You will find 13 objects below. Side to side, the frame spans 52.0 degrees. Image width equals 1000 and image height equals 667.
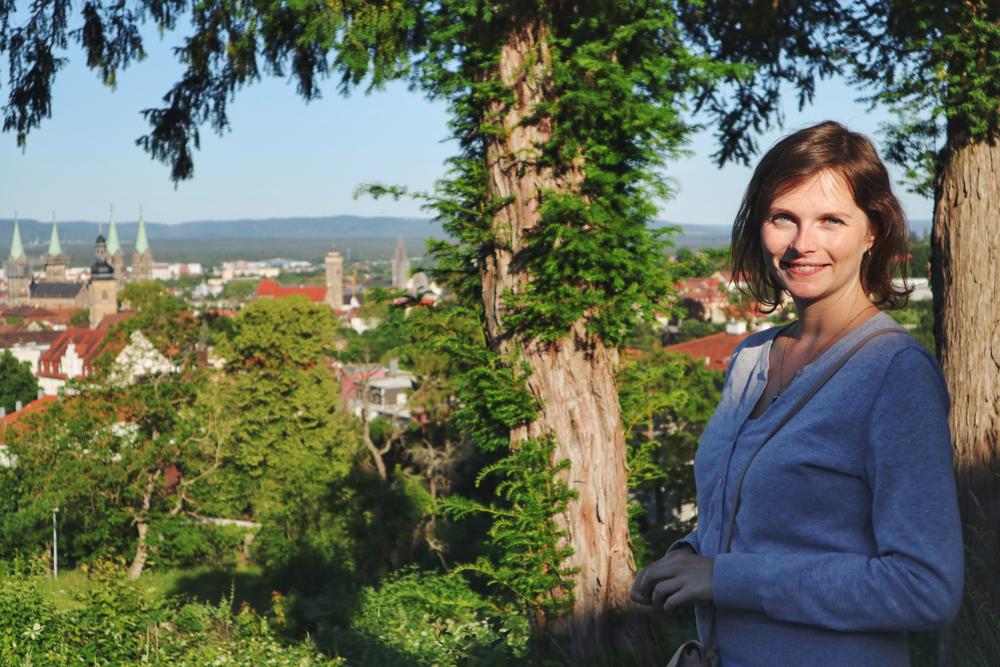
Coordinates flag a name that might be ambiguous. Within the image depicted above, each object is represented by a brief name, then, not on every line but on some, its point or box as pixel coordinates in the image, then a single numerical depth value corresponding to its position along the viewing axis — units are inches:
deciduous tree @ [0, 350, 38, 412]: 2418.8
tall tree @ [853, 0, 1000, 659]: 197.3
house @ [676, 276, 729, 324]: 3630.7
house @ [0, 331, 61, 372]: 3725.4
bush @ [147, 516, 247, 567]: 979.9
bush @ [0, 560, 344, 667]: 239.0
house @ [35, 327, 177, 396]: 3132.4
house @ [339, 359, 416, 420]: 1940.2
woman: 52.0
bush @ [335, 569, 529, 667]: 185.2
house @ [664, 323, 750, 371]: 1857.2
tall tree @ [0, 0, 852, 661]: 179.8
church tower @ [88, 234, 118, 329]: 4894.2
